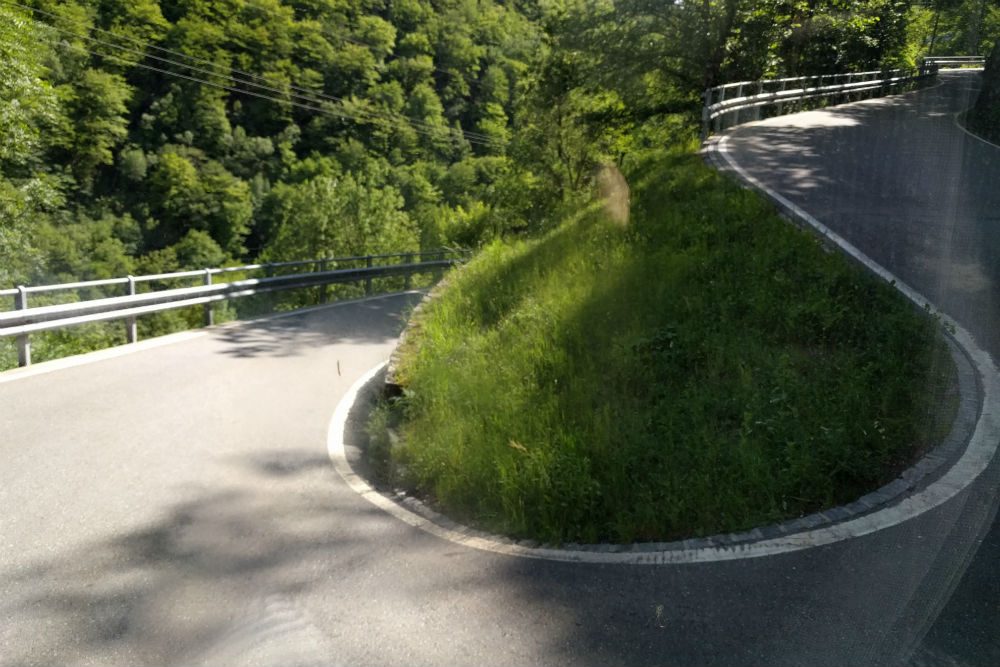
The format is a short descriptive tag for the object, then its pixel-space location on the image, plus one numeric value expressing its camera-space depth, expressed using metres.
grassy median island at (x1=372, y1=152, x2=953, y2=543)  4.71
